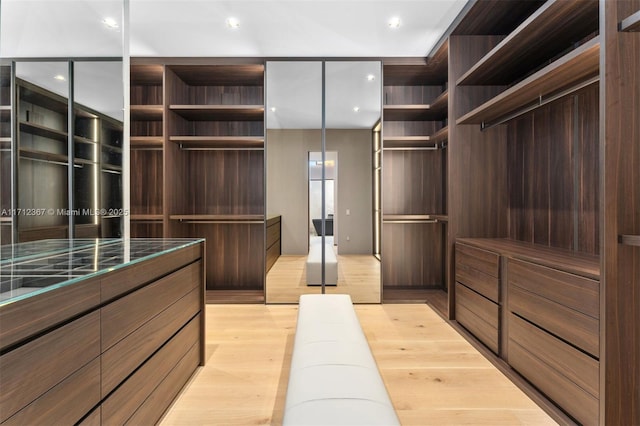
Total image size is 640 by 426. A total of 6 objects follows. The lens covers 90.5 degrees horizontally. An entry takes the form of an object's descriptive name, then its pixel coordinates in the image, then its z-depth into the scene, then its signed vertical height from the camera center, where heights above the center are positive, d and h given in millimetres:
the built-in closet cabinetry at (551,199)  1459 +76
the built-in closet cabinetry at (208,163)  3744 +643
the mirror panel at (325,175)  3740 +432
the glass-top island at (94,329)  892 -437
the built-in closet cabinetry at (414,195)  4129 +206
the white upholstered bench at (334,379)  1113 -711
